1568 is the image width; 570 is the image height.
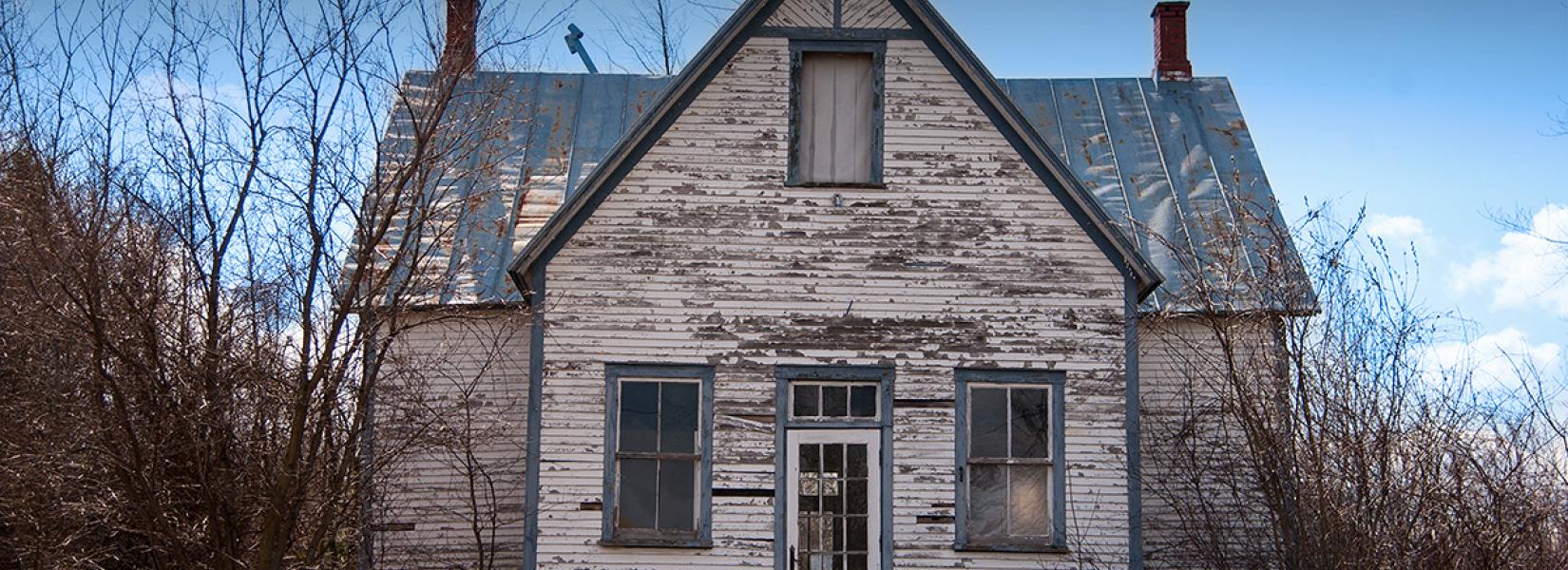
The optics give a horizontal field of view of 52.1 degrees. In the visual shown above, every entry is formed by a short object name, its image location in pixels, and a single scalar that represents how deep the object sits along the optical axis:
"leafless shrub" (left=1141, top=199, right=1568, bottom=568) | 13.37
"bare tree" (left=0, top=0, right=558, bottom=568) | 12.78
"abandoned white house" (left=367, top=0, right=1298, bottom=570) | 14.34
